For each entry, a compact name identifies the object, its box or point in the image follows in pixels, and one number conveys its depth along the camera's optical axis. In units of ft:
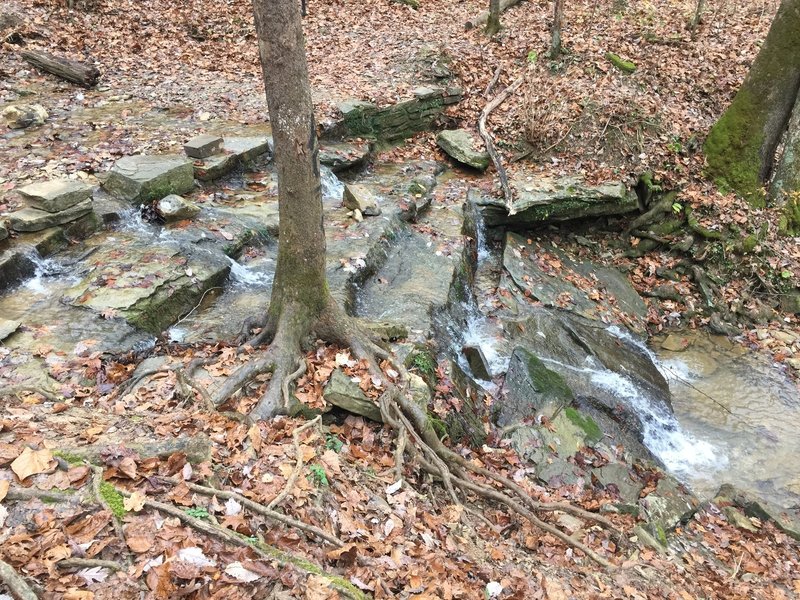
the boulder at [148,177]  23.77
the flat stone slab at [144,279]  18.84
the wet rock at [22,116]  29.09
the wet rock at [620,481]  19.88
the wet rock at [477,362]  22.81
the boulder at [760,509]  20.02
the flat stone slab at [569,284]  29.71
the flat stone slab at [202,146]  27.61
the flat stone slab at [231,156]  27.40
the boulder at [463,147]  37.22
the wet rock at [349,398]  15.98
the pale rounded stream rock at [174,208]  23.73
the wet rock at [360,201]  29.40
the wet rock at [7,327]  16.46
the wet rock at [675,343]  30.12
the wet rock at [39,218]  20.35
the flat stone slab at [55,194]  20.94
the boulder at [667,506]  18.66
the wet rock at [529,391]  21.75
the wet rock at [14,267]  18.95
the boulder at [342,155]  33.37
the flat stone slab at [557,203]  32.76
